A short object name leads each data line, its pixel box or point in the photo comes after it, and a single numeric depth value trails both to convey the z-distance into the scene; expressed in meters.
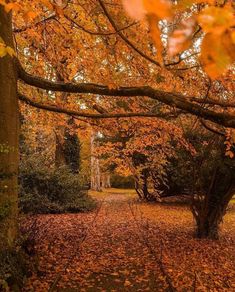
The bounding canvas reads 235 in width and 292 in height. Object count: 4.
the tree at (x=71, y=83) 6.21
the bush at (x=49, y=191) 16.09
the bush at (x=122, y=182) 45.54
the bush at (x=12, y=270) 5.32
